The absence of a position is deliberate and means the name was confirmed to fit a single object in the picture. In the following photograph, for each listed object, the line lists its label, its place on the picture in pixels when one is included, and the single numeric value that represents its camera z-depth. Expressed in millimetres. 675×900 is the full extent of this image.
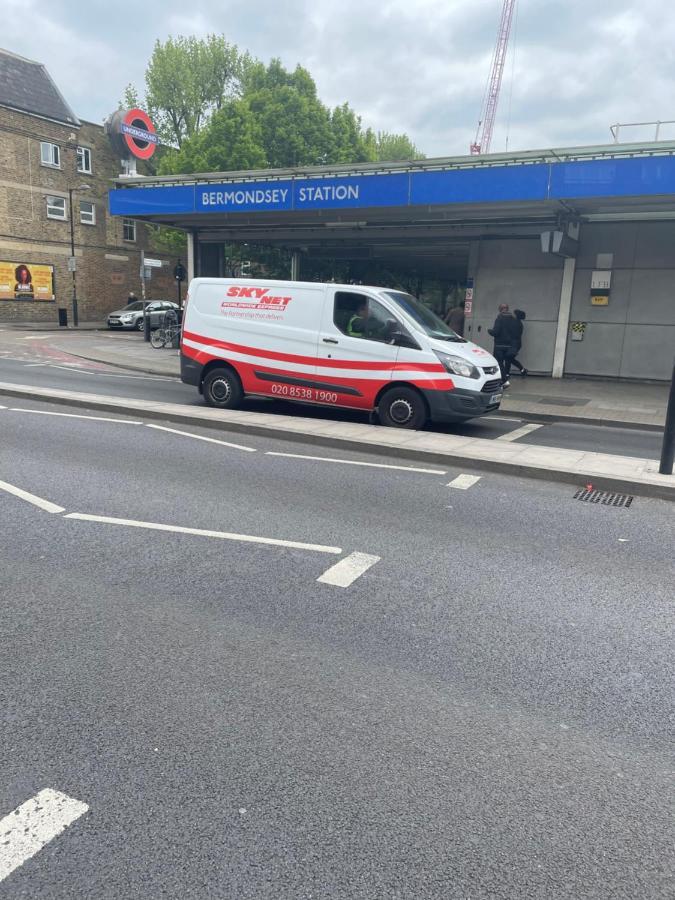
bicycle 24638
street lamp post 37634
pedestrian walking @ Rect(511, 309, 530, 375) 16602
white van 9727
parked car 35375
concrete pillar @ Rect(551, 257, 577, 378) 17422
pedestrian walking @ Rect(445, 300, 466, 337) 17875
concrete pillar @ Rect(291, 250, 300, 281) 25469
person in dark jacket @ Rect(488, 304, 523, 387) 15930
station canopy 13133
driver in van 10156
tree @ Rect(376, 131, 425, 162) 59625
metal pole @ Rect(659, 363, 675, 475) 7320
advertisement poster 35938
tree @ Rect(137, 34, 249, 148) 42562
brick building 35906
